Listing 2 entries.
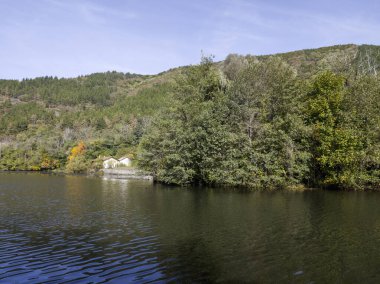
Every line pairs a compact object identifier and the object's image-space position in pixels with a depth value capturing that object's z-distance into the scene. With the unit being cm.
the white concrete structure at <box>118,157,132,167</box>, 10493
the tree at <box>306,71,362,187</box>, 4616
